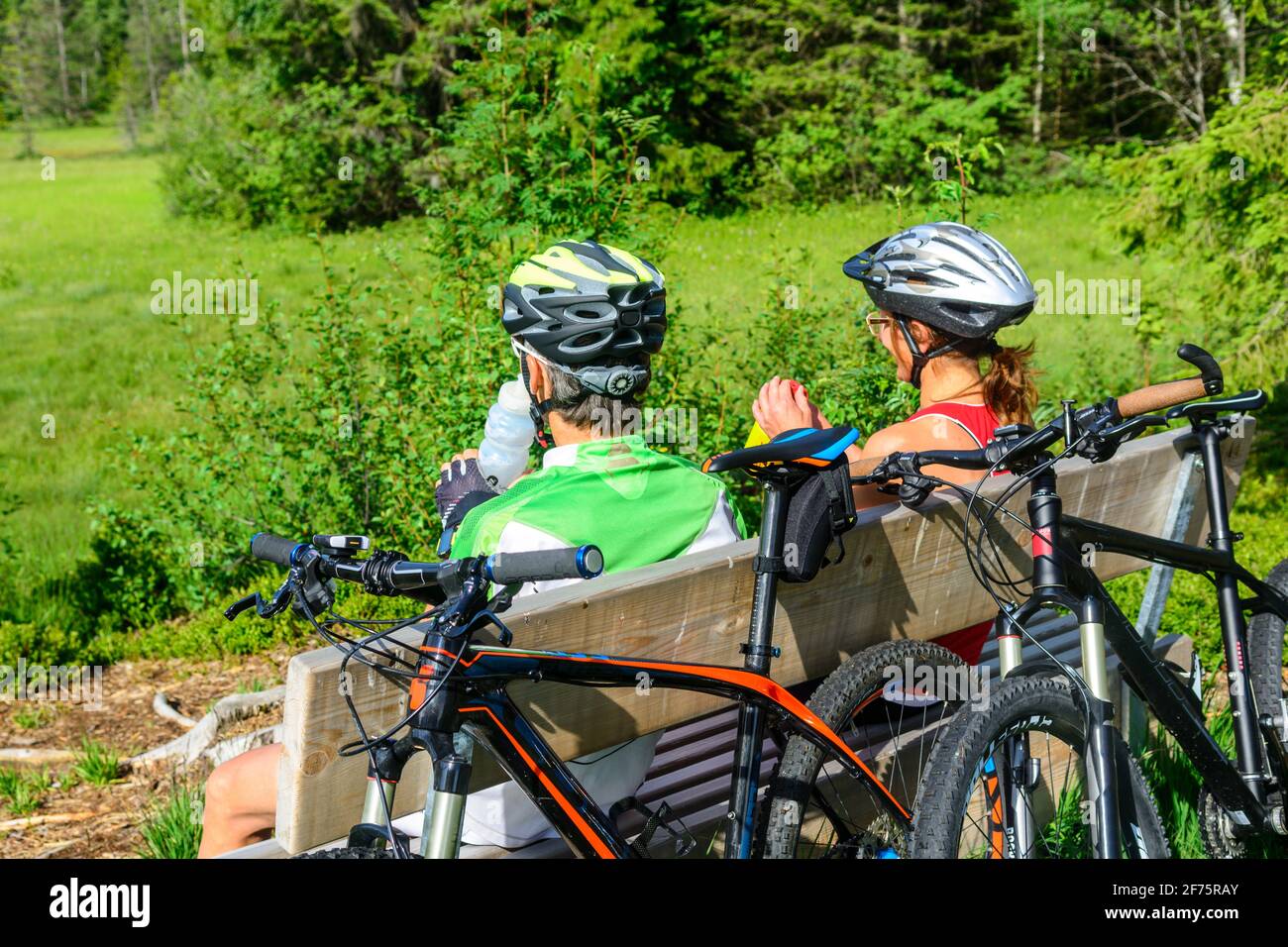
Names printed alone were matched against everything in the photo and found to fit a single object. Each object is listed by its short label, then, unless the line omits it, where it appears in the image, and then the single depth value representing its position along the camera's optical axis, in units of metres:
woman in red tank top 3.79
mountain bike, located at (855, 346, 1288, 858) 2.81
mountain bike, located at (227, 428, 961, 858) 2.25
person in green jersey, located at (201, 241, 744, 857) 2.87
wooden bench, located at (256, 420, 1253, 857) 2.50
